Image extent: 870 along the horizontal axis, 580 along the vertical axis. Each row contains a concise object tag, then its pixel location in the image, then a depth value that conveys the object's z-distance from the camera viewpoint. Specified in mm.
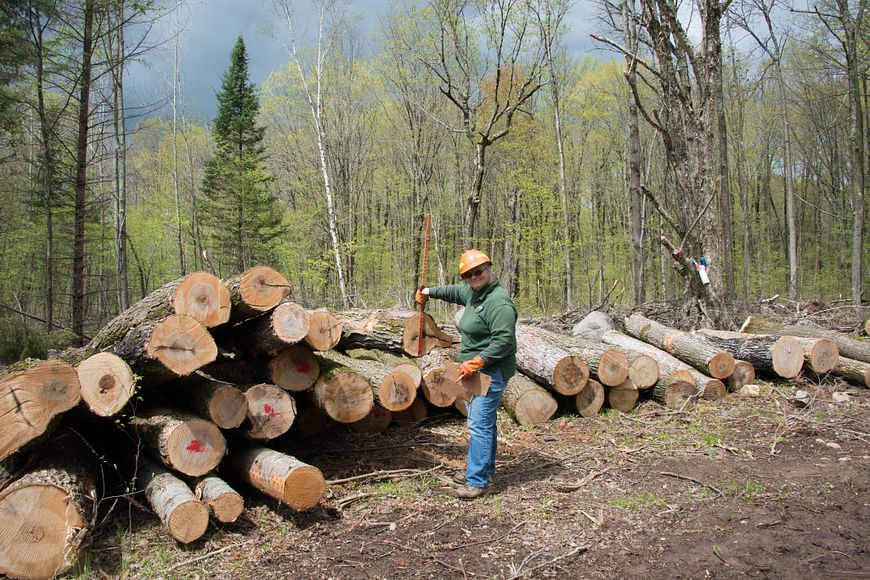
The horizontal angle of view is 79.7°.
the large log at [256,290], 4402
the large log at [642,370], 6781
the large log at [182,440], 3838
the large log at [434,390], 6125
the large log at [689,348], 7113
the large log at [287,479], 3814
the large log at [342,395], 4957
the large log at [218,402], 4184
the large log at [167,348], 3885
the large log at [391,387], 5324
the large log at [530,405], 6352
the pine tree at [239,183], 20797
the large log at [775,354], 7246
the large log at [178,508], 3477
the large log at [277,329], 4516
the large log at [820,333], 7641
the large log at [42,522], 3152
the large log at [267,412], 4414
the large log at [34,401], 3391
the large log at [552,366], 6387
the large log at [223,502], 3686
